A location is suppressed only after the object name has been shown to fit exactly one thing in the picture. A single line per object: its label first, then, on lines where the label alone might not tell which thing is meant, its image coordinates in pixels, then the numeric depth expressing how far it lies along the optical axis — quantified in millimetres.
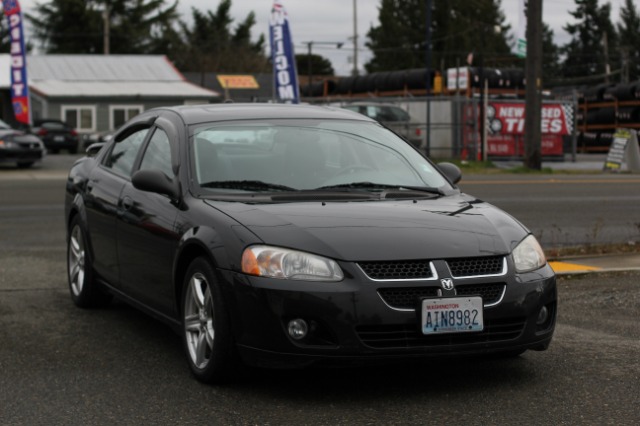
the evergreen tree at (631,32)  105125
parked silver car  33656
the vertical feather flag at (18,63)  36375
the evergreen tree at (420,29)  86312
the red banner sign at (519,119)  32875
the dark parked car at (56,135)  42531
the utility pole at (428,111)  32719
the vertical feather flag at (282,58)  34375
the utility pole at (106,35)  70200
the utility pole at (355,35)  77875
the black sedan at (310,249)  5207
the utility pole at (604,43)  90500
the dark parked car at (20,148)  27328
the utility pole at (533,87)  27297
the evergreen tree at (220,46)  88562
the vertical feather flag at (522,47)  29628
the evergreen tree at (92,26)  80438
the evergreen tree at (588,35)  109688
